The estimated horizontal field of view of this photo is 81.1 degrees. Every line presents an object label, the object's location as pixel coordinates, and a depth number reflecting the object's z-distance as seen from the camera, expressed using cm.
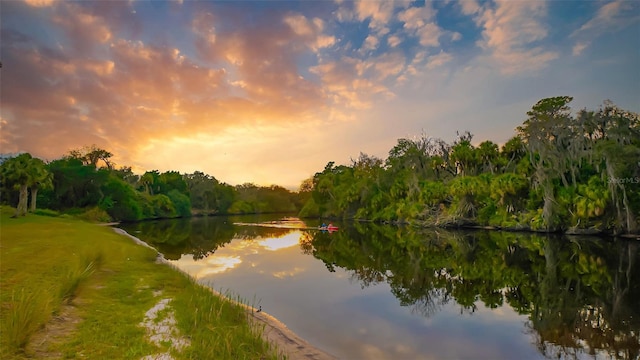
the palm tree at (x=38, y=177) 5078
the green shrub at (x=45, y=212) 6088
